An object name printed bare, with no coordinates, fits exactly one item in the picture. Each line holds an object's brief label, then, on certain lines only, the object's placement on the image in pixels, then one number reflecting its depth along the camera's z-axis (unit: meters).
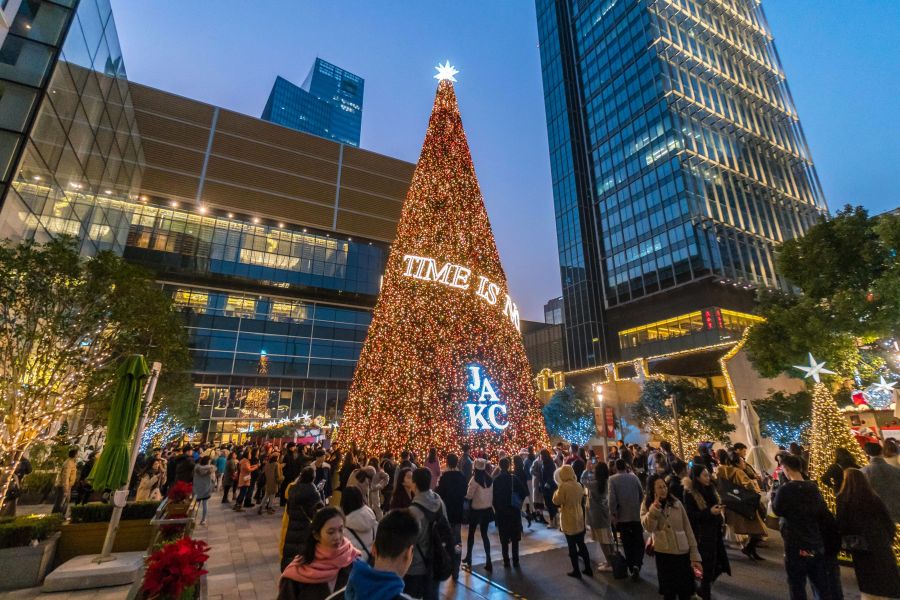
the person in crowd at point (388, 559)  1.69
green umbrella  6.01
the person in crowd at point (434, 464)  8.94
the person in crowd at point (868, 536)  3.95
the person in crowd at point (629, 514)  5.80
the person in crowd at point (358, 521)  3.48
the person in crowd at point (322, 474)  9.60
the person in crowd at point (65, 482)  9.79
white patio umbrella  10.66
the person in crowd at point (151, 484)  9.45
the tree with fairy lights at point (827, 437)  6.87
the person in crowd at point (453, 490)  6.23
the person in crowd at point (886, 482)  4.98
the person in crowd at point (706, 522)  5.06
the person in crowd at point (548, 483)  9.41
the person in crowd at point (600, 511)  6.25
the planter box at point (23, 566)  5.80
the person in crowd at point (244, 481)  12.08
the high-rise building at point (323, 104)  150.88
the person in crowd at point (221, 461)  15.23
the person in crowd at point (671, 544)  4.30
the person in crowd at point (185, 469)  10.16
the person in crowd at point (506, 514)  6.41
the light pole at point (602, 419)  12.52
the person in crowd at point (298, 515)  4.12
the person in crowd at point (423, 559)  3.70
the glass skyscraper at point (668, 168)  40.66
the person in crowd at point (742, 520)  6.51
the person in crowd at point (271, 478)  11.30
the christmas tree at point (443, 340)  12.13
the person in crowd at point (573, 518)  5.89
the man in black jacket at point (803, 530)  4.06
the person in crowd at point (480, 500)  6.64
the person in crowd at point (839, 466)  5.22
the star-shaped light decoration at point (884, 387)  15.36
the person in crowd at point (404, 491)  4.66
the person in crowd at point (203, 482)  9.55
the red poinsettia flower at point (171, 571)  2.98
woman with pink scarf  2.53
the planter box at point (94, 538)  6.57
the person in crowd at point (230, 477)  14.14
